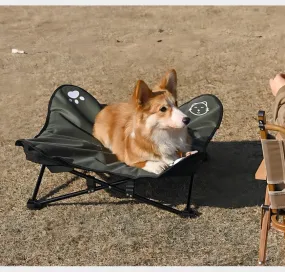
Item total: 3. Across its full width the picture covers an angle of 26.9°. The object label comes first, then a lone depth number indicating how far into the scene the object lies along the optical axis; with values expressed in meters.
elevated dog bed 4.44
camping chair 3.46
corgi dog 4.50
